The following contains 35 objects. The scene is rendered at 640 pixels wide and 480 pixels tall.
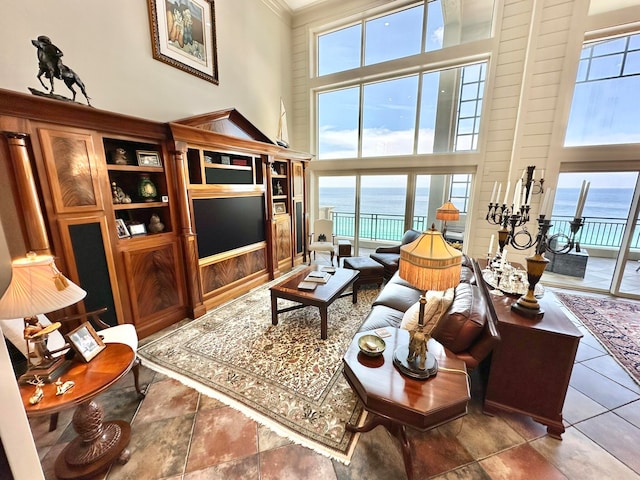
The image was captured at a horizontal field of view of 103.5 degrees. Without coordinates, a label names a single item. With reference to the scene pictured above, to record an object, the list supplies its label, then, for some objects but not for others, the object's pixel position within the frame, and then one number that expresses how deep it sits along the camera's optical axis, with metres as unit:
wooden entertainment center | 1.84
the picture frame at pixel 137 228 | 2.57
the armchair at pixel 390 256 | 3.92
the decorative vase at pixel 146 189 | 2.65
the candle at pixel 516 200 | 1.88
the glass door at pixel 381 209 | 4.98
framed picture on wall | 2.97
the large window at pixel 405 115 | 4.20
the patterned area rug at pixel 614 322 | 2.38
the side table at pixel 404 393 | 1.24
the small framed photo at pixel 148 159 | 2.55
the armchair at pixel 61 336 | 1.58
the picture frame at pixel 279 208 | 4.43
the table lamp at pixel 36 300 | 1.28
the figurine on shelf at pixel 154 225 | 2.74
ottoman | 3.73
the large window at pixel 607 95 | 3.36
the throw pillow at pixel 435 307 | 1.85
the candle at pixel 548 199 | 1.74
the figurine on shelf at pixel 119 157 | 2.46
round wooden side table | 1.30
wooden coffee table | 2.60
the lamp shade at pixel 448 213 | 3.70
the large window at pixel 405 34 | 3.97
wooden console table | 1.54
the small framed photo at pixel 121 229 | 2.45
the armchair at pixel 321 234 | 5.02
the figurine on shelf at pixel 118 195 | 2.47
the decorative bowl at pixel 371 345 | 1.54
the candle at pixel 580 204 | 1.50
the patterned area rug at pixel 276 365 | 1.73
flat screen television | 3.12
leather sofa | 1.55
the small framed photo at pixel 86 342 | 1.48
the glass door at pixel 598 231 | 3.56
